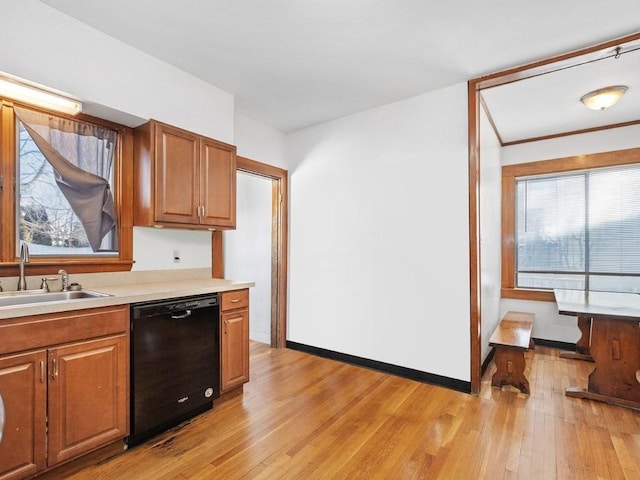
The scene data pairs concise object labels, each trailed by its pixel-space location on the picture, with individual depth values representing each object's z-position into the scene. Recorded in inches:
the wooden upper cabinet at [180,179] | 97.3
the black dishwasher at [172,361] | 79.7
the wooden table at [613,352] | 100.5
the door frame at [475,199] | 109.0
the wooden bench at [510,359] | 110.4
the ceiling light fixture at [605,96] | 113.3
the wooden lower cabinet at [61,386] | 61.6
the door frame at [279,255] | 160.4
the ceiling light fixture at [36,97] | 75.1
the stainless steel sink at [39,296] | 72.6
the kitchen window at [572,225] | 146.8
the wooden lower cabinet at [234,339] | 101.3
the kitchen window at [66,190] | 79.7
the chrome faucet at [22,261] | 76.8
